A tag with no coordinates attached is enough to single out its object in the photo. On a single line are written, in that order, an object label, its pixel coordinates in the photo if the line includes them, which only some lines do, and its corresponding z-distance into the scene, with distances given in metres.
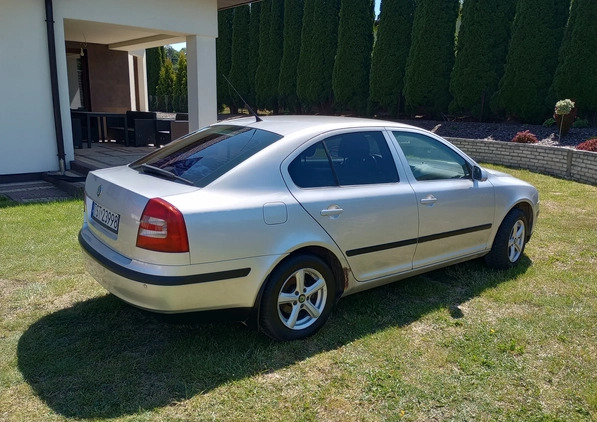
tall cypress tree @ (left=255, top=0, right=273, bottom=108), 24.78
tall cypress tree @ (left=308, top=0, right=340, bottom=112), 21.02
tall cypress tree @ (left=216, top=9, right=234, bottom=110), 27.44
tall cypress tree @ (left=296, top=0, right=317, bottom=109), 21.75
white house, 8.36
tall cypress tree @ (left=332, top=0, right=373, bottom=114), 19.45
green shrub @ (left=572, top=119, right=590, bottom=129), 13.16
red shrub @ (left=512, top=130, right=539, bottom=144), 12.01
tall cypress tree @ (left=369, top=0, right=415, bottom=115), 17.84
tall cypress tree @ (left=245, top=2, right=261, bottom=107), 25.70
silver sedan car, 3.05
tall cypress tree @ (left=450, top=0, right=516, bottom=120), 14.92
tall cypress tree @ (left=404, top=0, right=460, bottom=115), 16.28
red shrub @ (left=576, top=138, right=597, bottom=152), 10.24
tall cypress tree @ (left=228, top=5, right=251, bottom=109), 26.42
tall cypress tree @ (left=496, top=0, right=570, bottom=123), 13.77
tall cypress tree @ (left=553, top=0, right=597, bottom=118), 12.77
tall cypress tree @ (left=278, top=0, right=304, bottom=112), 23.06
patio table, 12.56
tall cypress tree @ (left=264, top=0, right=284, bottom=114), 24.28
